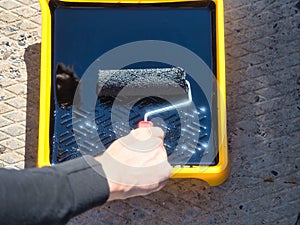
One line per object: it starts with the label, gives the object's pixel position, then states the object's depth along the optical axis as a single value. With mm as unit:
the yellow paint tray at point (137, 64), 1126
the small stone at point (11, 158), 1241
